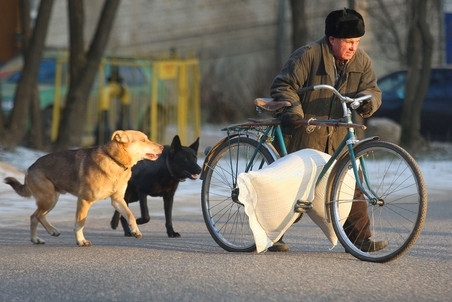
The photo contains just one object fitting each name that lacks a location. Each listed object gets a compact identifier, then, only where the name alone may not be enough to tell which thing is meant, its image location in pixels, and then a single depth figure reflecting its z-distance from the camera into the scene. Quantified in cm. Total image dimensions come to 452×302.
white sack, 1550
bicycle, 1480
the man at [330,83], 1573
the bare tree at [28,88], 3400
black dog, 1980
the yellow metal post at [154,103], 3837
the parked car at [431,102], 4772
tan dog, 1773
